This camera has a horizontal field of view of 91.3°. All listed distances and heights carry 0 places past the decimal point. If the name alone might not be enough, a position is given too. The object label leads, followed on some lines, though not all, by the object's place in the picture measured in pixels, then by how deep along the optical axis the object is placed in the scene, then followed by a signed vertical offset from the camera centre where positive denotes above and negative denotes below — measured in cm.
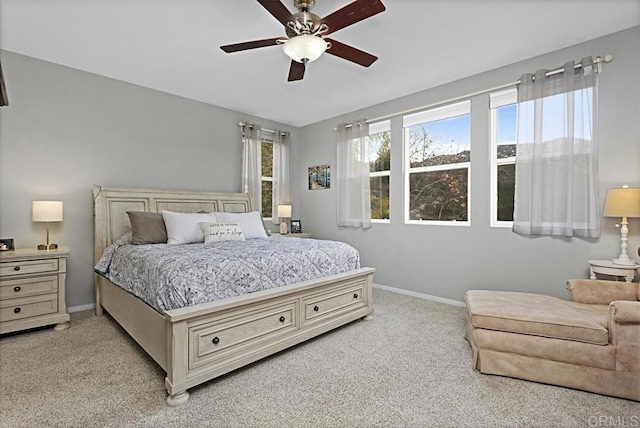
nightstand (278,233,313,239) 486 -36
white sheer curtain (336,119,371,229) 457 +54
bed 188 -79
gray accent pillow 316 -18
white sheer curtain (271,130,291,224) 525 +69
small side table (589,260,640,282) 244 -46
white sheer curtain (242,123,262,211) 479 +75
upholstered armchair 182 -80
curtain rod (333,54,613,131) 272 +133
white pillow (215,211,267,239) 366 -13
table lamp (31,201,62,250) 296 -1
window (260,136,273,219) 522 +62
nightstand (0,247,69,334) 269 -70
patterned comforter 204 -43
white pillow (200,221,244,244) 326 -22
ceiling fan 187 +121
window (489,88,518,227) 337 +60
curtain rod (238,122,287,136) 477 +134
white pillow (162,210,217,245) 322 -17
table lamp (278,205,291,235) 499 -4
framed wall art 518 +59
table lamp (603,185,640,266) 240 +4
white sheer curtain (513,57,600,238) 276 +54
